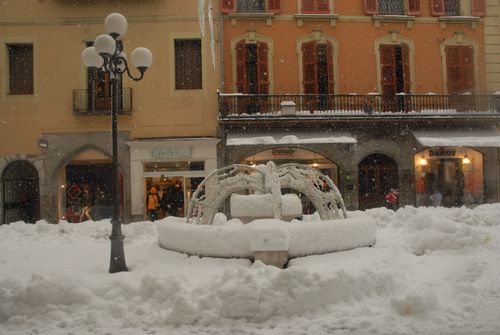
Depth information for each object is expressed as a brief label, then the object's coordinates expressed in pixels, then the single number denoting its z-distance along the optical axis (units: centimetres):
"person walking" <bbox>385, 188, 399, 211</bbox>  1656
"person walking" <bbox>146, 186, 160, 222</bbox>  1677
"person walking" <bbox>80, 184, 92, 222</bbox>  1700
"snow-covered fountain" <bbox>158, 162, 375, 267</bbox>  771
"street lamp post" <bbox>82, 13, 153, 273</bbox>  779
